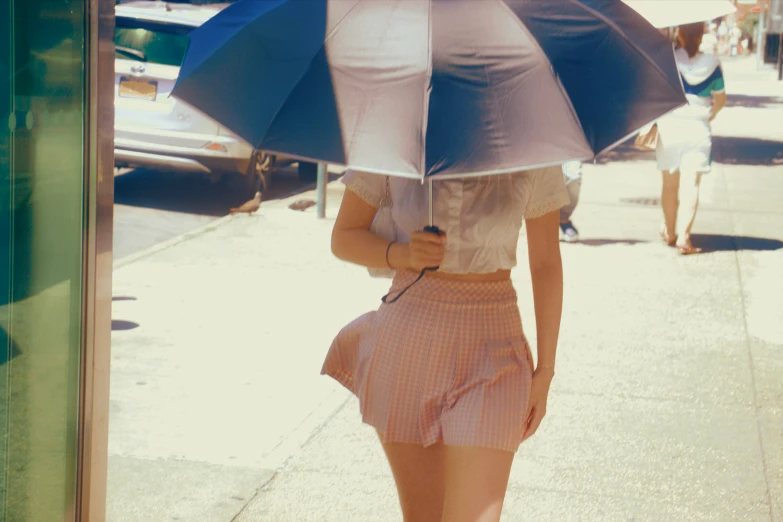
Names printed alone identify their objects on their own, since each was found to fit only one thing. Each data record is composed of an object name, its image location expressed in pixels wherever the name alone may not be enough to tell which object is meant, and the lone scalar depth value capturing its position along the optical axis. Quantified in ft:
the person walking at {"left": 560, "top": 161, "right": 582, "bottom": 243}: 30.32
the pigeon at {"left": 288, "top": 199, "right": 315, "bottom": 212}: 37.07
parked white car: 36.22
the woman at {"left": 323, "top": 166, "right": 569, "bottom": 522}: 9.23
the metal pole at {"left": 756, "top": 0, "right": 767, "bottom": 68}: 159.37
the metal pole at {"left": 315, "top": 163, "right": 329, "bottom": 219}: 33.96
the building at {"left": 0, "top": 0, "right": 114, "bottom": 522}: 9.43
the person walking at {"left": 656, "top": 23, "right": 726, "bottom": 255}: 30.30
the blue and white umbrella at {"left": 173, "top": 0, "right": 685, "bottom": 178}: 8.06
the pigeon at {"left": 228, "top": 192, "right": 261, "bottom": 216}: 35.65
